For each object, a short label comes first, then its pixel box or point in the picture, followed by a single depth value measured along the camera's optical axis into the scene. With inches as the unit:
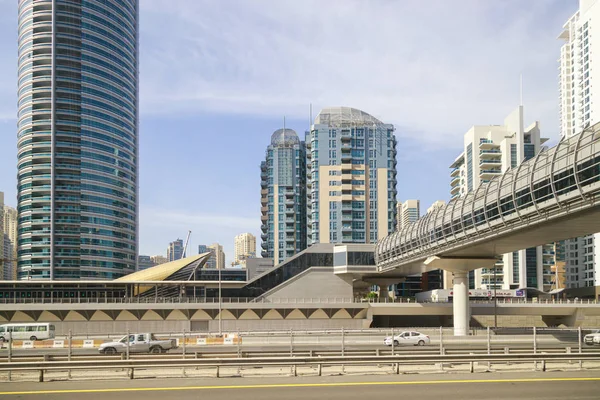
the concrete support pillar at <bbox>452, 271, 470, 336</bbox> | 2640.0
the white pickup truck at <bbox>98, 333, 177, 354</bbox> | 1577.3
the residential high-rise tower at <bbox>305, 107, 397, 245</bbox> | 5861.2
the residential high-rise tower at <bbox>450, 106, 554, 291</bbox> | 5487.2
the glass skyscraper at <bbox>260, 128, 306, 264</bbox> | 6879.9
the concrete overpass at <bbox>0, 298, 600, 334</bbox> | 3196.4
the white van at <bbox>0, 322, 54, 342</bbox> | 2388.0
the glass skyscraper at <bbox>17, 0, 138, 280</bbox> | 5743.1
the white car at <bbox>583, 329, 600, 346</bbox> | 1879.9
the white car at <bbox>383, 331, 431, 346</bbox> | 1953.5
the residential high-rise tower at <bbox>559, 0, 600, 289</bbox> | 5408.5
